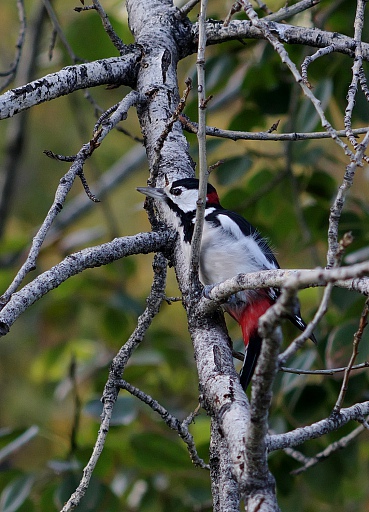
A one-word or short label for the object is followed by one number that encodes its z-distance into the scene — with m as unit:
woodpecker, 4.65
